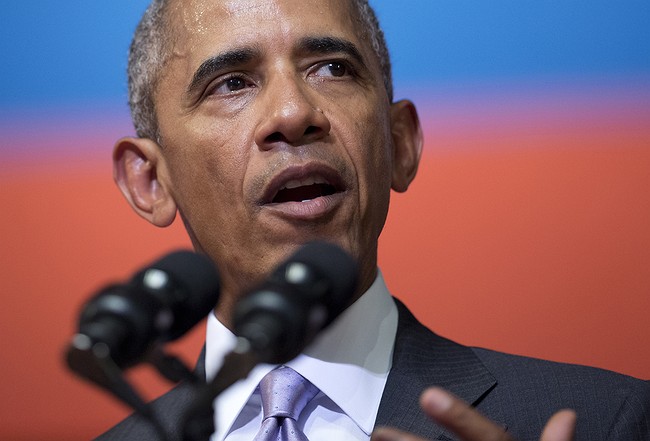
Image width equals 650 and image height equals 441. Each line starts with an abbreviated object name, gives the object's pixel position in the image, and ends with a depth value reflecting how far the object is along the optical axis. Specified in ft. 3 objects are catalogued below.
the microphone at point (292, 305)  7.04
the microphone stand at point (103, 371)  7.06
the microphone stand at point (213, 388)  7.03
